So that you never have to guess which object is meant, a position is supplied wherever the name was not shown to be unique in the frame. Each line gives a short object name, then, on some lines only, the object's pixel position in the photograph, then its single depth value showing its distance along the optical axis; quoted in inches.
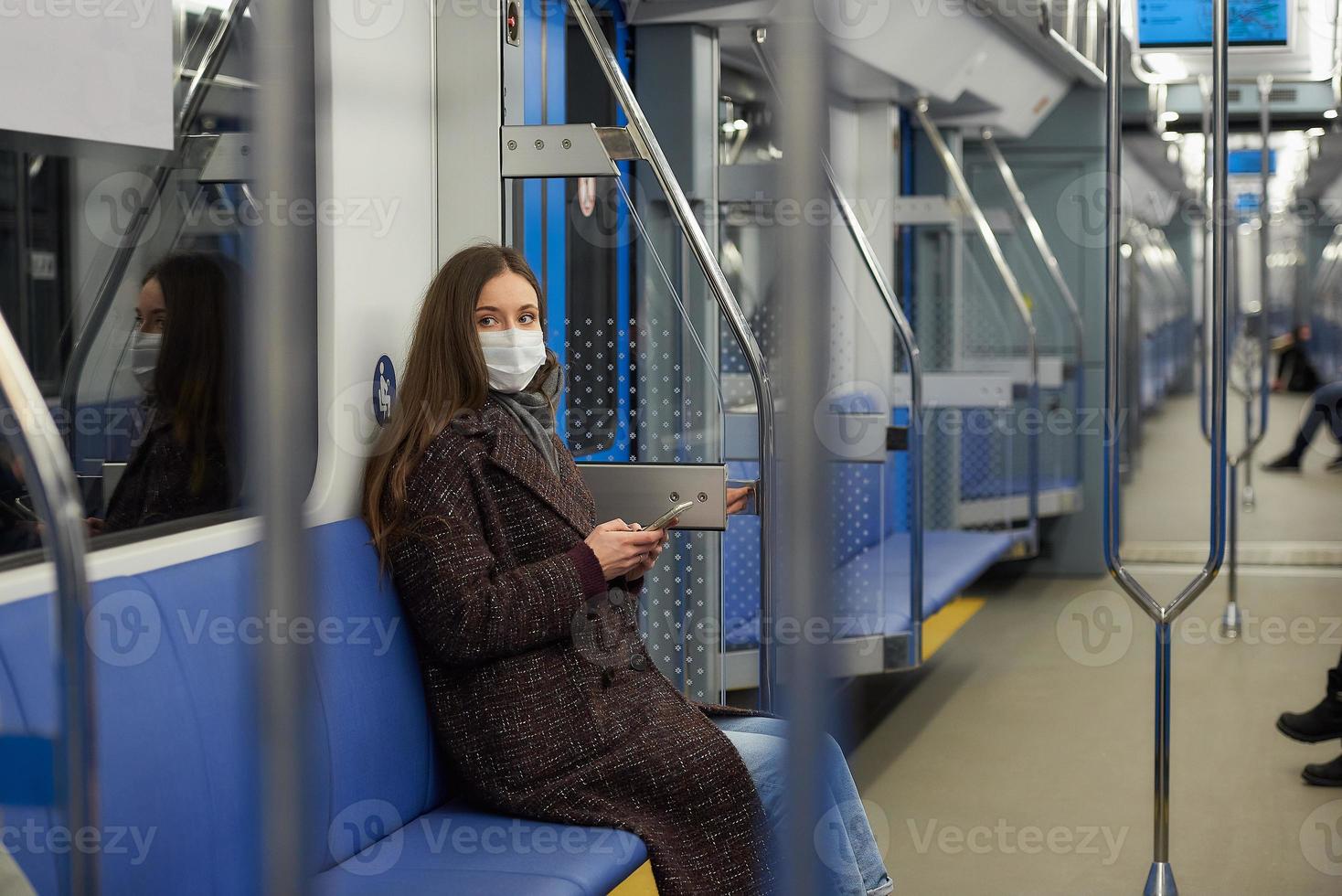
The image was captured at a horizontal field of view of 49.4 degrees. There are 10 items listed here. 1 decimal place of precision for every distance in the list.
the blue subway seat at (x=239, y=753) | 68.8
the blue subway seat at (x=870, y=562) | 156.9
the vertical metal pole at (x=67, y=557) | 55.3
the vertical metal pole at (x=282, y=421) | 36.9
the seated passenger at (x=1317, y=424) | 159.5
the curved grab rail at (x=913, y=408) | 161.6
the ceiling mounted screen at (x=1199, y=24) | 215.5
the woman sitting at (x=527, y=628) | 92.6
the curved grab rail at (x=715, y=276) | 111.3
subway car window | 73.0
